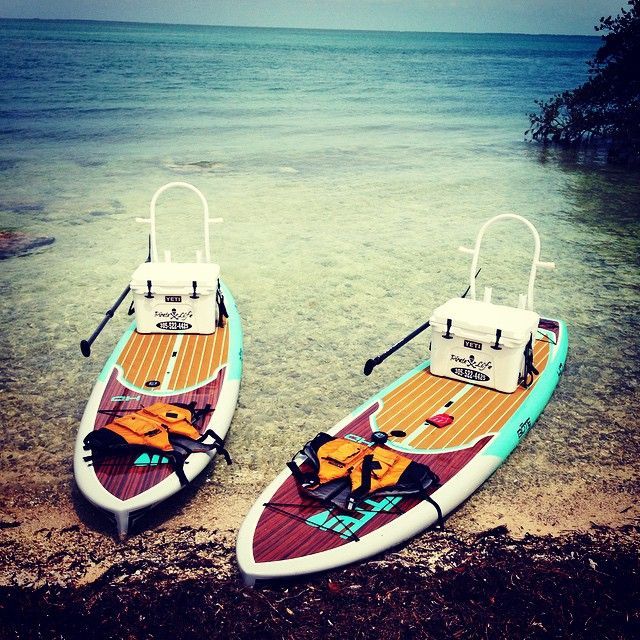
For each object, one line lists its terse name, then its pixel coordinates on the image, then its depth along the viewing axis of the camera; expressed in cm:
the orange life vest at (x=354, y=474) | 498
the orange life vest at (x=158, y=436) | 539
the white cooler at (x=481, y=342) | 628
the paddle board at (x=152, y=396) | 507
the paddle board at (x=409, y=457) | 455
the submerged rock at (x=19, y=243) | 1184
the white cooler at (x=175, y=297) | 724
